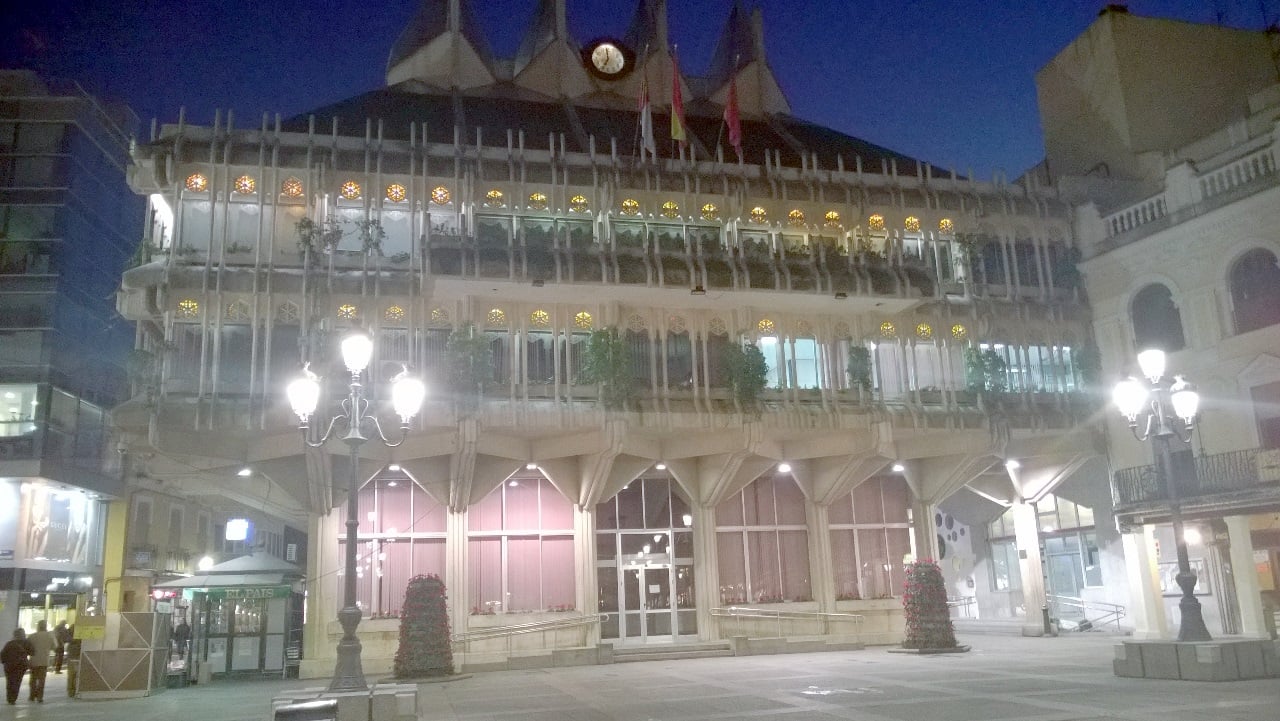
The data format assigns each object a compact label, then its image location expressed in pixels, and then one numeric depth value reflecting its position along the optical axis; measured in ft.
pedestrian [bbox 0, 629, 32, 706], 69.87
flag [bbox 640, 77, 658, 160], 93.61
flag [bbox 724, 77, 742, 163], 98.02
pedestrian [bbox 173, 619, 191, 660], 91.50
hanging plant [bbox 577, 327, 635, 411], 88.38
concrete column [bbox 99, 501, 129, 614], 125.70
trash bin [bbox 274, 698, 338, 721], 32.71
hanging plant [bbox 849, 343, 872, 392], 95.66
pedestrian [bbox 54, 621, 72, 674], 96.21
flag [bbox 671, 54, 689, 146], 95.55
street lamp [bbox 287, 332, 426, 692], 42.57
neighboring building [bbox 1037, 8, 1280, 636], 83.61
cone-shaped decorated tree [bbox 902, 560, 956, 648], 83.71
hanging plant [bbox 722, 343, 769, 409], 91.71
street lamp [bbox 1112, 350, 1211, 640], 55.01
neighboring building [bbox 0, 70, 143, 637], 111.86
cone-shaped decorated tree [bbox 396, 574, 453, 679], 74.79
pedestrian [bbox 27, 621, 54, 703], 70.13
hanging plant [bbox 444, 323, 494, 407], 85.61
